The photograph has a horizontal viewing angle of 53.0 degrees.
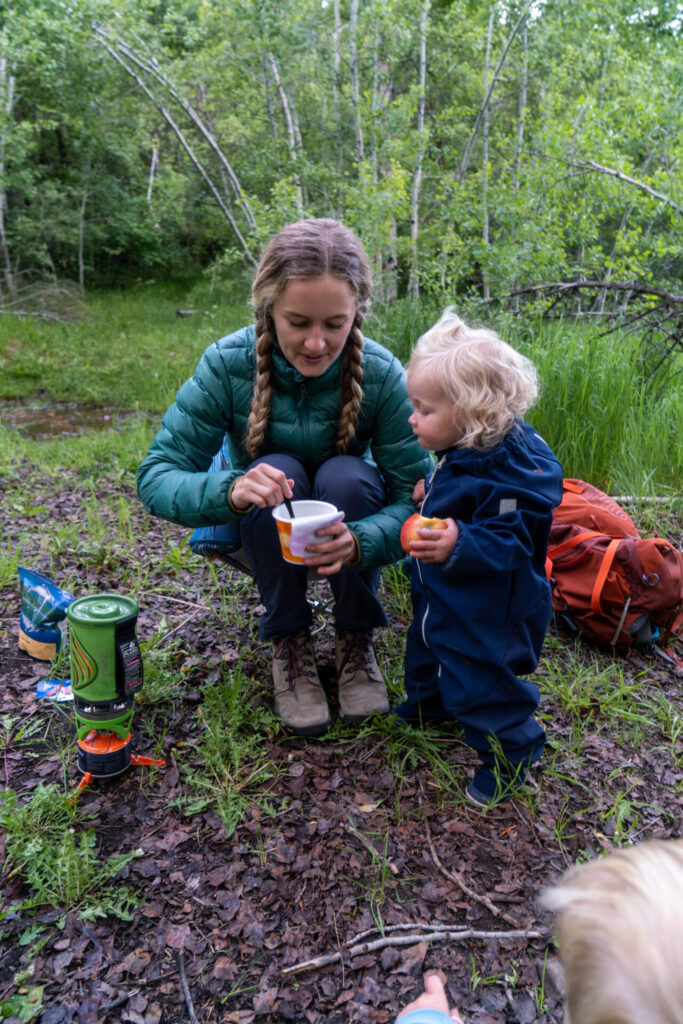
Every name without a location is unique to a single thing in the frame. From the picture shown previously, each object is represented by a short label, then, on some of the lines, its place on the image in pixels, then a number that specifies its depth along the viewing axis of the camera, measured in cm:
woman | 191
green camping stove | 168
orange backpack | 237
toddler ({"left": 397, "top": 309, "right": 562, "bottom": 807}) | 162
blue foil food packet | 223
